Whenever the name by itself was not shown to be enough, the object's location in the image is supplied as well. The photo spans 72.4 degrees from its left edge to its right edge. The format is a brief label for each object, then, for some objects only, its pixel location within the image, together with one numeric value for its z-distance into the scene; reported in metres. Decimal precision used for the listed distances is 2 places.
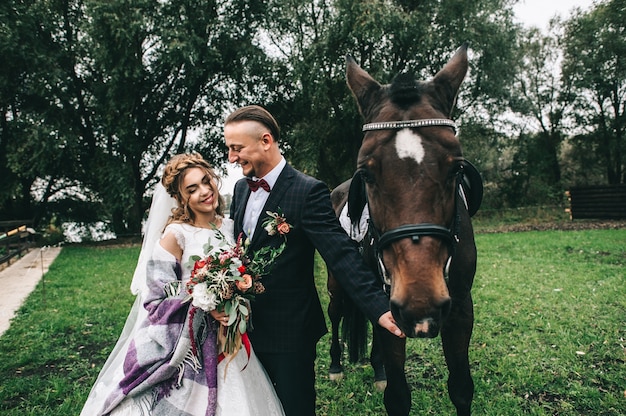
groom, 2.55
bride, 2.51
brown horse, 1.90
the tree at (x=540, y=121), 27.34
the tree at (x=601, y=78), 25.05
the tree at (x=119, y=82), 16.92
